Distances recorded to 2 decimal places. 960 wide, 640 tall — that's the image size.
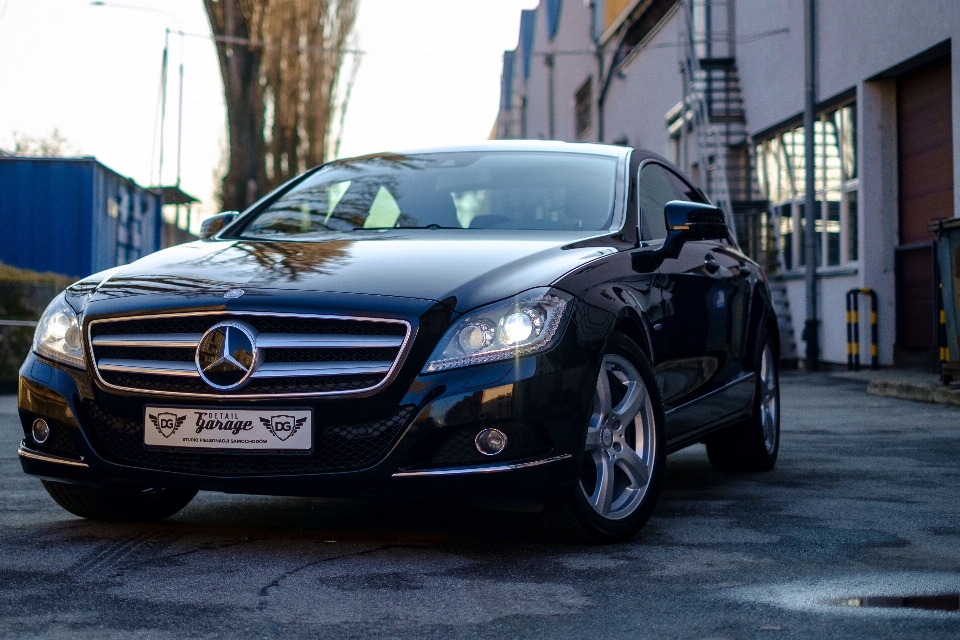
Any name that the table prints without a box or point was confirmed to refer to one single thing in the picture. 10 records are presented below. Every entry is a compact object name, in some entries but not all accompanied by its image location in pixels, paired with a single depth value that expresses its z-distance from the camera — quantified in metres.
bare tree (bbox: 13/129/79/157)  61.72
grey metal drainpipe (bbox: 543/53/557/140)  41.92
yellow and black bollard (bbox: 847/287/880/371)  16.62
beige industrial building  15.63
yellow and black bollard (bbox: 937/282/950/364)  13.30
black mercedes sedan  4.19
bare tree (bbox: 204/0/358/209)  28.14
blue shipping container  19.19
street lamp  29.76
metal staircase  21.45
